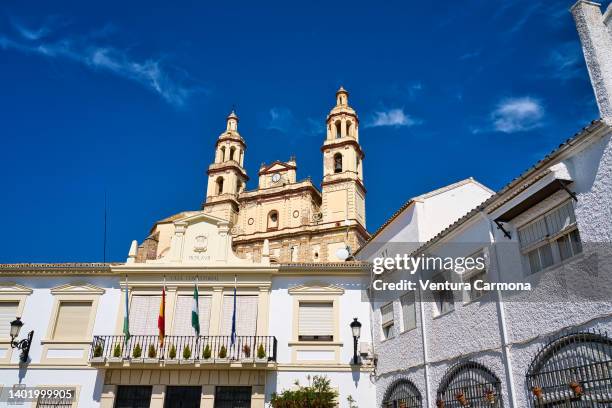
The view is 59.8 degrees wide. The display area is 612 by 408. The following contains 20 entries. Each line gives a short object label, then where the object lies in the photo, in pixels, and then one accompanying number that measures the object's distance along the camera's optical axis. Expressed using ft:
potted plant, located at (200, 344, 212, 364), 54.19
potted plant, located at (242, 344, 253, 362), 55.06
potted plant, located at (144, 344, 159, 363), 54.54
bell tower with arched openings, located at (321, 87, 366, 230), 154.81
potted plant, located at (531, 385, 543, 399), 31.86
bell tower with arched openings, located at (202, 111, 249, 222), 174.40
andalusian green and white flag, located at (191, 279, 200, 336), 55.42
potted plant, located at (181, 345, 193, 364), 54.29
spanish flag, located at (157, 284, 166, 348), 55.93
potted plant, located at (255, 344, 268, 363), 53.83
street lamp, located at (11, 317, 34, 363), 55.36
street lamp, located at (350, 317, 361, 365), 55.26
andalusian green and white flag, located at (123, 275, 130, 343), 55.67
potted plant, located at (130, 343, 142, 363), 54.54
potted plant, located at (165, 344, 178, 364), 54.39
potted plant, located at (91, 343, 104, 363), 54.39
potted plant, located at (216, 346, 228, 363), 54.03
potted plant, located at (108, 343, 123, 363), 54.44
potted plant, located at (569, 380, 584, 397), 28.58
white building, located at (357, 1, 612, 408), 29.84
